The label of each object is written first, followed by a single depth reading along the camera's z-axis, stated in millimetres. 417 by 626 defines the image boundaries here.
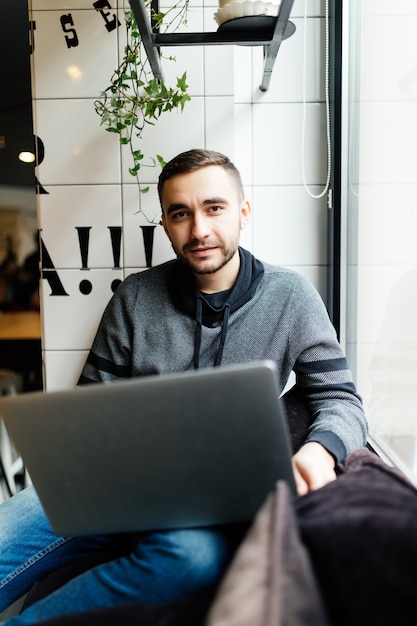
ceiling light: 1785
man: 1194
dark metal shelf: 1275
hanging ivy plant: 1548
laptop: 716
